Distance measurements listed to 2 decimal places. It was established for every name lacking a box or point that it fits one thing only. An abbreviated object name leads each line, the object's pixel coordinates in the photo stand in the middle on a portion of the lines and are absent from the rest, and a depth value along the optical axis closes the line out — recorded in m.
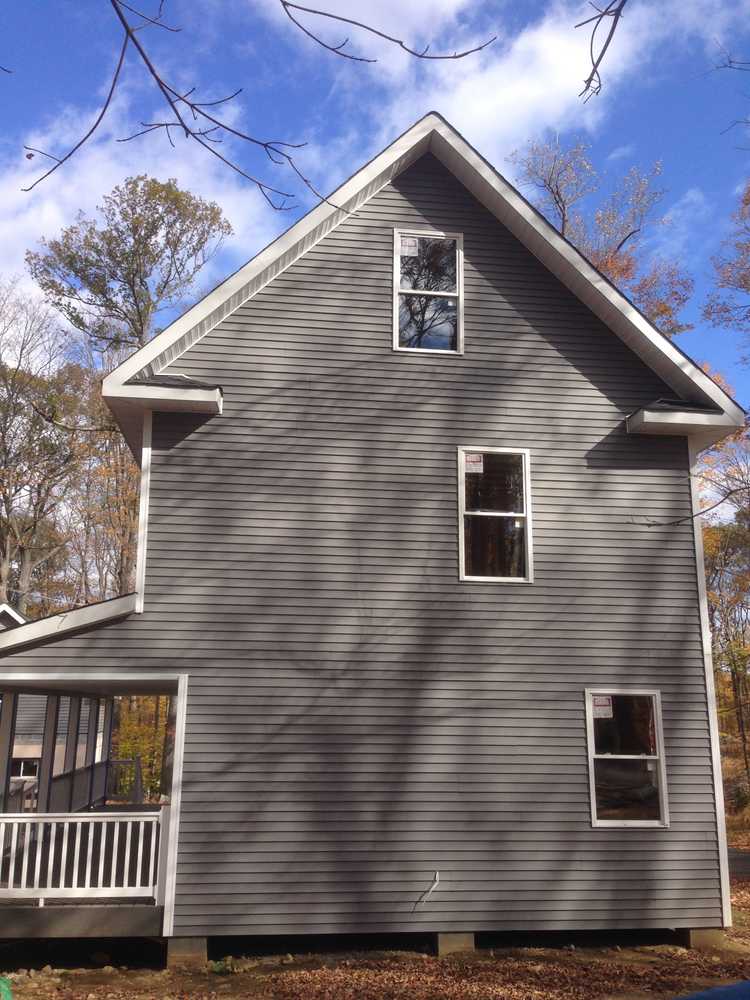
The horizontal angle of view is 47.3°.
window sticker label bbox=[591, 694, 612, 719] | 9.84
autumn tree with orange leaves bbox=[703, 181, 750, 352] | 21.92
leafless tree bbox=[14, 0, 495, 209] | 3.44
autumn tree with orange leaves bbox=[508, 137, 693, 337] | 24.23
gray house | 9.13
